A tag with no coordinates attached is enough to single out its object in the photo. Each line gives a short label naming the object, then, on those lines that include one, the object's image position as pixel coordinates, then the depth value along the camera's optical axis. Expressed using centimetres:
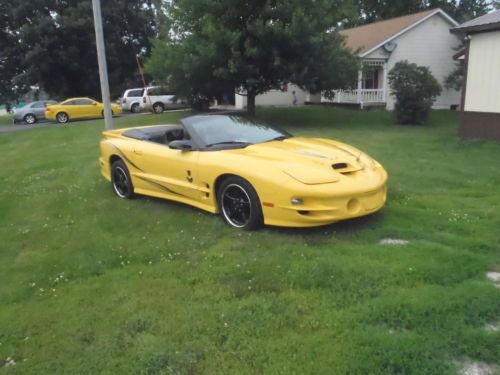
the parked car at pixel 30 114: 2716
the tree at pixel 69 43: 3153
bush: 1775
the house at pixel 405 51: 2606
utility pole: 1067
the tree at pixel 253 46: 1538
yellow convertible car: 449
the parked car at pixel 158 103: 2759
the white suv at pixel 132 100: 2923
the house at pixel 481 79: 1127
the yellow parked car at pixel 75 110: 2542
